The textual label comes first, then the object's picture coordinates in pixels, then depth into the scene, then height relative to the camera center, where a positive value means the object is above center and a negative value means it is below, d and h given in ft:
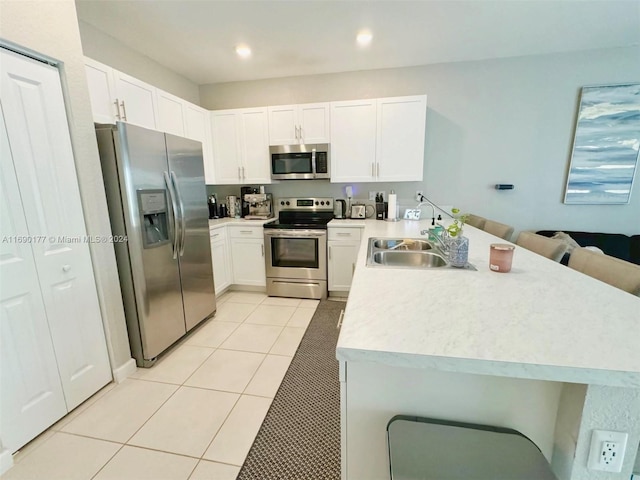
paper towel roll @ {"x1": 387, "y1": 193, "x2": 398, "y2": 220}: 10.50 -0.57
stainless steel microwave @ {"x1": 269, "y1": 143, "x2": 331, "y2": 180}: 10.61 +1.23
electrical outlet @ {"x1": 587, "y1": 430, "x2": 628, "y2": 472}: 2.29 -2.20
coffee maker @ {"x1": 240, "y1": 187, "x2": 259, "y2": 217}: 12.25 -0.05
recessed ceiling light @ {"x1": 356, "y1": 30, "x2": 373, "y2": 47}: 8.16 +4.72
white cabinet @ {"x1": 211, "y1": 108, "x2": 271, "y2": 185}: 11.10 +2.00
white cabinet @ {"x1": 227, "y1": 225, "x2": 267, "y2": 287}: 11.08 -2.48
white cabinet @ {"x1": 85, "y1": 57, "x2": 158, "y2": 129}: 6.83 +2.70
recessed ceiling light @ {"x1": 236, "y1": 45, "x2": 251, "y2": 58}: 8.91 +4.76
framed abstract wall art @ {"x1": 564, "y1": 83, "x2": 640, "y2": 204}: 9.48 +1.57
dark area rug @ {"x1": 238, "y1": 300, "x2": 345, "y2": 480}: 4.32 -4.31
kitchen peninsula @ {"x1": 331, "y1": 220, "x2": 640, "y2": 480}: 2.24 -1.39
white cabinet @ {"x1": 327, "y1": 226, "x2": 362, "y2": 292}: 10.31 -2.32
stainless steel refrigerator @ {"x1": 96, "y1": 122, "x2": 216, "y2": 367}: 6.03 -0.80
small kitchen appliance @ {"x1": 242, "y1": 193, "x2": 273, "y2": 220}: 11.96 -0.50
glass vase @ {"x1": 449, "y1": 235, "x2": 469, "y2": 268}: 4.71 -1.04
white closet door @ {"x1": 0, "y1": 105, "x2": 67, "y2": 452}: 4.36 -2.27
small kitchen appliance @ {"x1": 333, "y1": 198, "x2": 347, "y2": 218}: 11.48 -0.68
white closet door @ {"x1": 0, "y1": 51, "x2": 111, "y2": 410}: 4.52 -0.32
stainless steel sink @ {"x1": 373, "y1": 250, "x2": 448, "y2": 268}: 5.87 -1.46
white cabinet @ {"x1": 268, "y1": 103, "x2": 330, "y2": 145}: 10.58 +2.72
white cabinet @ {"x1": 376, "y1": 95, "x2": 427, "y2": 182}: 9.95 +1.99
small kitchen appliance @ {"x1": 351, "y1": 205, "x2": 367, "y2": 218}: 11.21 -0.75
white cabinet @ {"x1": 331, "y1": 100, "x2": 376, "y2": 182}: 10.28 +1.98
